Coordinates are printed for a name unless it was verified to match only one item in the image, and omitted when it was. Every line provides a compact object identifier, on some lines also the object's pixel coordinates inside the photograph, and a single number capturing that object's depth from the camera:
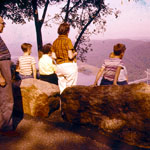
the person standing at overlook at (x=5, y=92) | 3.55
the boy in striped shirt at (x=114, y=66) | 4.46
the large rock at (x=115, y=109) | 3.59
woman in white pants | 4.71
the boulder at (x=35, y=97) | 4.91
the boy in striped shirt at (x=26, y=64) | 5.32
